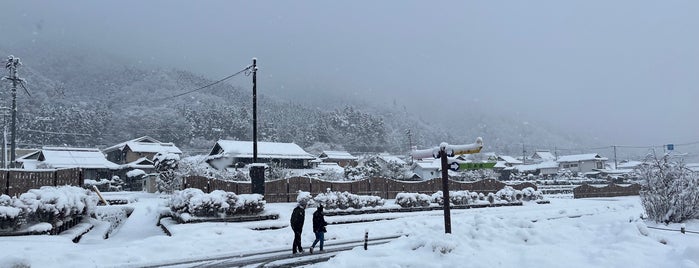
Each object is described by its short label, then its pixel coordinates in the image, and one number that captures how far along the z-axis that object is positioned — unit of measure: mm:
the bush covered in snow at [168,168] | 39344
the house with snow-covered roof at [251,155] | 57781
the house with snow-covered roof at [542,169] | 100519
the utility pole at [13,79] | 37500
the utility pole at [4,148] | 43931
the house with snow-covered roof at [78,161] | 55812
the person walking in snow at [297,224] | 13234
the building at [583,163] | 95125
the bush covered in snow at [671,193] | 19516
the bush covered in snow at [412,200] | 26281
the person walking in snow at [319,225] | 13406
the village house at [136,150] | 70062
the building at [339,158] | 90312
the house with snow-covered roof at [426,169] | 79506
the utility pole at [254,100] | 22281
